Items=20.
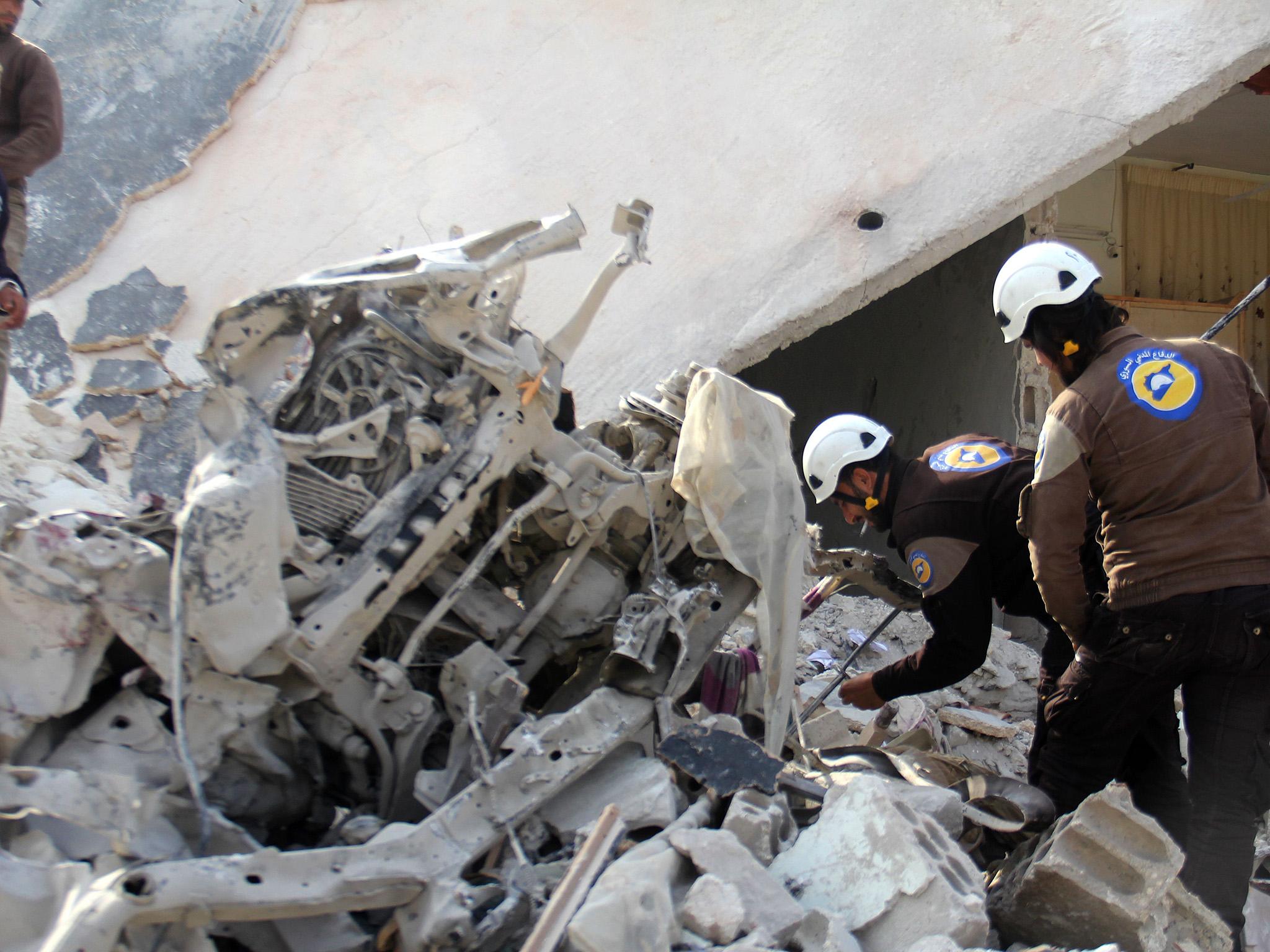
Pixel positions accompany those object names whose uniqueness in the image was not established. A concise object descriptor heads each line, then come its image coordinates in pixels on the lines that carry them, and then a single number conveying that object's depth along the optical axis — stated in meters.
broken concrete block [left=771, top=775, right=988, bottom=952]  2.18
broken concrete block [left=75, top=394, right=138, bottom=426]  4.62
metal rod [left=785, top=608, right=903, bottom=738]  3.96
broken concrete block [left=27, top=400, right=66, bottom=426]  4.57
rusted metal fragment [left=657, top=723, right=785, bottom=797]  2.46
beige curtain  10.00
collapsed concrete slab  4.81
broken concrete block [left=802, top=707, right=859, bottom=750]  3.92
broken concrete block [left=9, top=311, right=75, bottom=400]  4.65
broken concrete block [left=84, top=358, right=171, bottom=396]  4.67
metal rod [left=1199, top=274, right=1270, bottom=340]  3.97
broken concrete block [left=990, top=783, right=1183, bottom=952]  2.33
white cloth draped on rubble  2.72
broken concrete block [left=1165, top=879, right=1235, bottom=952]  2.46
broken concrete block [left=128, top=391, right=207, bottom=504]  4.52
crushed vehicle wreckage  2.04
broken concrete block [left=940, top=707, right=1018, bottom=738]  4.23
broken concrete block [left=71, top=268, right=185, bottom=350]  4.75
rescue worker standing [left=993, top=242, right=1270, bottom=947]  2.64
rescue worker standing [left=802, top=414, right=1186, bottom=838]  3.10
